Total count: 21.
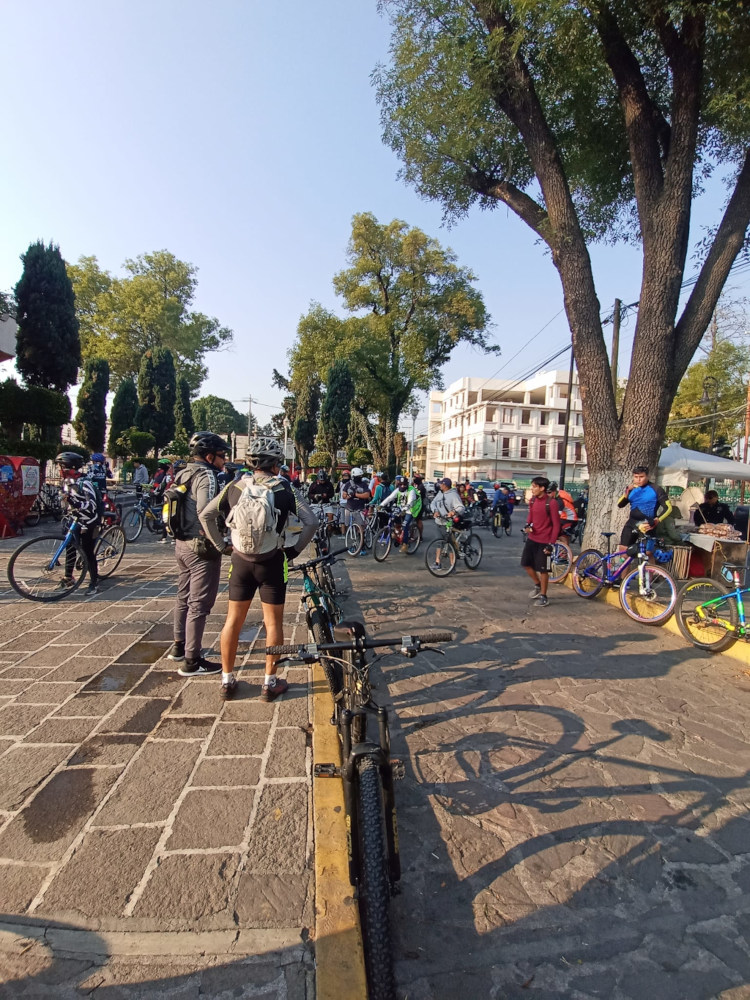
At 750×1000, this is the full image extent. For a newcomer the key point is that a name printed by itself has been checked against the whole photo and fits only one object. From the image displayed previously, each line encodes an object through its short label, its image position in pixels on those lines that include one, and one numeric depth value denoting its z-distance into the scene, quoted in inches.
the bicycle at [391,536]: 401.4
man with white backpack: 132.3
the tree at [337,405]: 1192.8
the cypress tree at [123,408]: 1122.7
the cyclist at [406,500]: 415.5
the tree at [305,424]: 1589.6
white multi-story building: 2388.0
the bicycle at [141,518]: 446.9
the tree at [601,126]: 292.7
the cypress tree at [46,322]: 763.4
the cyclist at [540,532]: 274.1
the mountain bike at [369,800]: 67.1
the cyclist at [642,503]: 277.6
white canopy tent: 619.2
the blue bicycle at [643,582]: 244.4
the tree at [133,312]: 1396.4
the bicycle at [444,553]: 347.6
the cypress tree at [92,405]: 970.1
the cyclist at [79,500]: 237.8
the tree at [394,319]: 1201.4
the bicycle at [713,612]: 199.0
